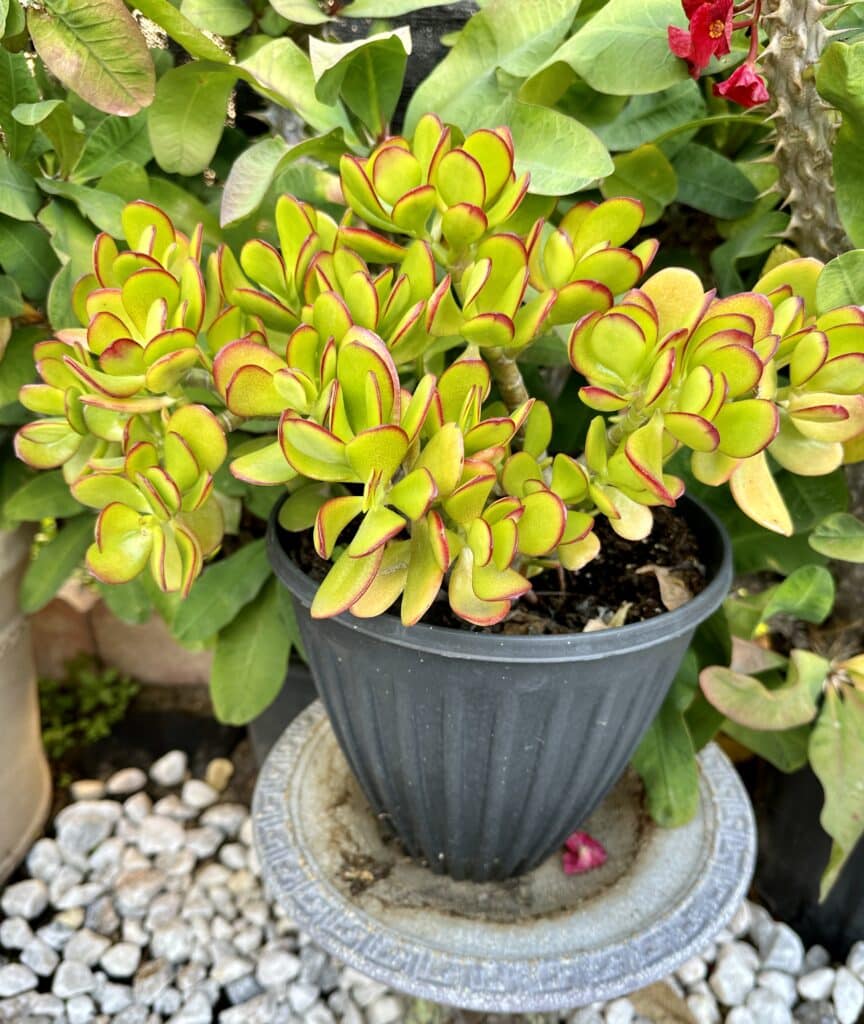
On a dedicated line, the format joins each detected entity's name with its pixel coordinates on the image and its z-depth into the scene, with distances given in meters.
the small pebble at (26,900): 1.09
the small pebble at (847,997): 1.01
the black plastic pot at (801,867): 1.02
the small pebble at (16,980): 1.00
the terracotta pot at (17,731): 1.02
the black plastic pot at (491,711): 0.58
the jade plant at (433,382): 0.48
